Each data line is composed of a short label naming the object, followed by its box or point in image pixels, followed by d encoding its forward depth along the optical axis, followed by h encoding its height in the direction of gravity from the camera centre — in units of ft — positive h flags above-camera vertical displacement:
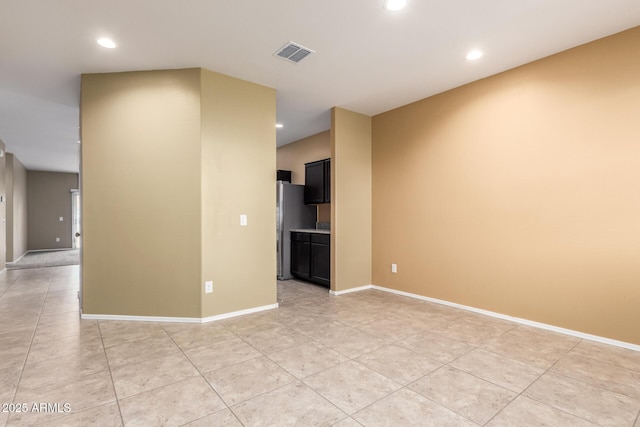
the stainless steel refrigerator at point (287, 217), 18.16 -0.23
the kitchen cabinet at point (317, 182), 17.66 +1.84
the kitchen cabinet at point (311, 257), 15.97 -2.43
